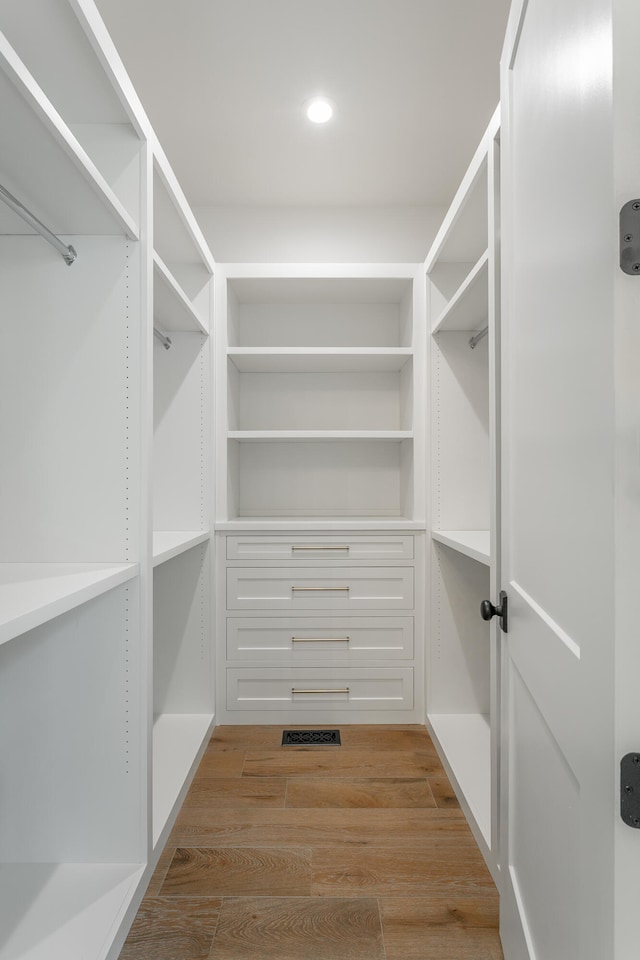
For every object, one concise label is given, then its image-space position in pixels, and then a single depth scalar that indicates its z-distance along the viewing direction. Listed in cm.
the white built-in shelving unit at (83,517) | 153
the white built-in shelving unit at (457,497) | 261
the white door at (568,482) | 64
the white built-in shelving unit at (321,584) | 270
